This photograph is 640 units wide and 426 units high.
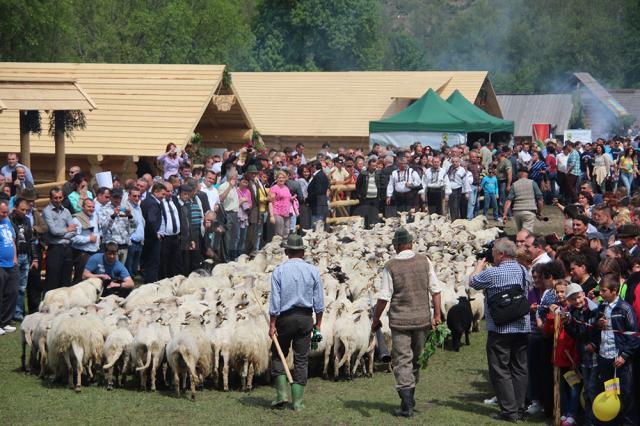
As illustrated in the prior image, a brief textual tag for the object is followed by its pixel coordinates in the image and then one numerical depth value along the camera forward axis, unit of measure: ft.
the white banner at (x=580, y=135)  148.97
